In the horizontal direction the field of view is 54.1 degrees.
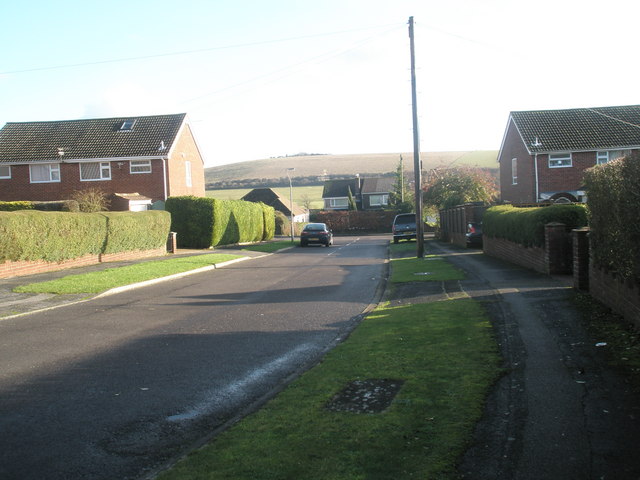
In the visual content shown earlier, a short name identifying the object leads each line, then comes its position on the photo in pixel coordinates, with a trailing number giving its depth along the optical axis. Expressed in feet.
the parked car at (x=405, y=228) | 140.77
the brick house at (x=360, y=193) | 340.39
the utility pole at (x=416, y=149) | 85.31
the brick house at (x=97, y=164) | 133.18
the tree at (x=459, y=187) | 168.35
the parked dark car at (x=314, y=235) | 138.10
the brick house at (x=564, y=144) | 126.41
